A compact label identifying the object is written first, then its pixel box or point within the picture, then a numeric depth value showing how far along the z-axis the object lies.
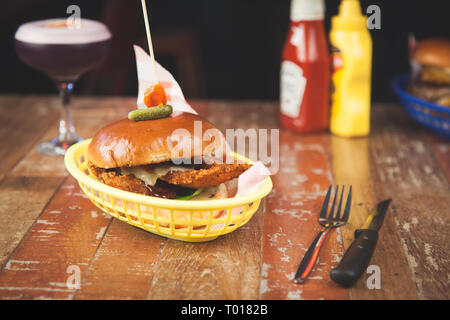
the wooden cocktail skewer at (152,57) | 0.94
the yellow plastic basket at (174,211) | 0.80
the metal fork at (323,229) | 0.82
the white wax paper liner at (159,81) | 1.05
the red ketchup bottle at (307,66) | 1.45
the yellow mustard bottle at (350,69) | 1.43
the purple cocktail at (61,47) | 1.27
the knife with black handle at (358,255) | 0.78
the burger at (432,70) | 1.46
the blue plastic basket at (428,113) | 1.41
